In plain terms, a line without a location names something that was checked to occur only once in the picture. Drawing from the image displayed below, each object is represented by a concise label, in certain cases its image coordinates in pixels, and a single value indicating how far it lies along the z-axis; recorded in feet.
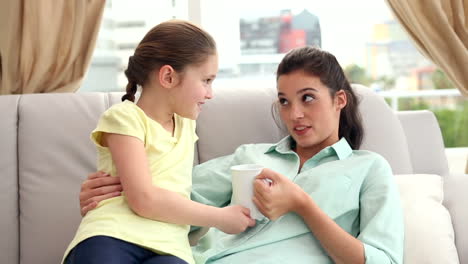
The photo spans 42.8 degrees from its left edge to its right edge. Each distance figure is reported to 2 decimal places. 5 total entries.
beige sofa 6.59
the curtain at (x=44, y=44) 8.91
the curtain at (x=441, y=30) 9.62
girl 4.81
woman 5.23
